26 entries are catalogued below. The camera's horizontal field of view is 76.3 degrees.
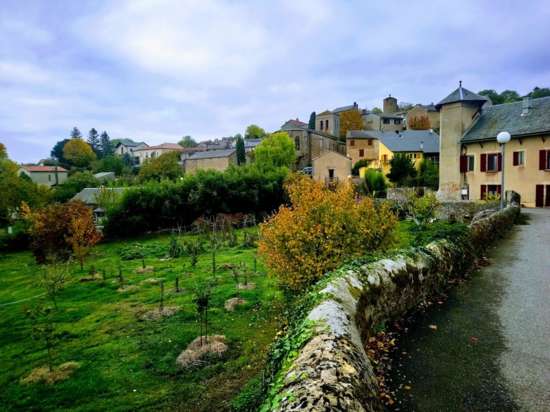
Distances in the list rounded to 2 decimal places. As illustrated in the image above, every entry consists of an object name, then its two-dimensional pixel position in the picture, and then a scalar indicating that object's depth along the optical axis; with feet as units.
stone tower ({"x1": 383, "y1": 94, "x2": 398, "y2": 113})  312.71
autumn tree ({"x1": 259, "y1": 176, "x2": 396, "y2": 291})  27.76
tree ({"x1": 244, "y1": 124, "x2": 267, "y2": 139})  324.39
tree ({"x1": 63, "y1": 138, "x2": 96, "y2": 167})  273.21
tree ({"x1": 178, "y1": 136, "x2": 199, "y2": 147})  428.60
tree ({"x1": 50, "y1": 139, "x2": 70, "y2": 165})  296.79
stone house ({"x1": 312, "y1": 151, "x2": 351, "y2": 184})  153.23
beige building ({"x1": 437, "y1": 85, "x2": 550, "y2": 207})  81.61
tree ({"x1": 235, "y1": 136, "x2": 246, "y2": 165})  193.16
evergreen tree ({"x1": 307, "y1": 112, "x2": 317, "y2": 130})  257.75
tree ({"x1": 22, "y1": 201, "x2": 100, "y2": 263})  59.26
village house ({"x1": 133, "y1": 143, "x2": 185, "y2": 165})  336.78
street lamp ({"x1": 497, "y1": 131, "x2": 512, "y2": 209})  48.60
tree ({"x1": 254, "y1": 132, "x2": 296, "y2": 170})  173.68
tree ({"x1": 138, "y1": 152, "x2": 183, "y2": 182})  177.68
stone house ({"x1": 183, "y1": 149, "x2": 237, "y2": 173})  191.90
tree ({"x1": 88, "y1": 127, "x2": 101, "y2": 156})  409.65
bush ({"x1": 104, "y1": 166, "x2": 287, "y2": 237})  89.35
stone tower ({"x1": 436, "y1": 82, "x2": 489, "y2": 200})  98.10
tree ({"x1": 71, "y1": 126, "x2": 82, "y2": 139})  422.82
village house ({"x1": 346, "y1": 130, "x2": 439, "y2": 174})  154.92
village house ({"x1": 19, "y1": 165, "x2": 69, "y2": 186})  229.86
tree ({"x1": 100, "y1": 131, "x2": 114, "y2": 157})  377.54
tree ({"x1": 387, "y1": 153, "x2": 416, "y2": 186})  128.88
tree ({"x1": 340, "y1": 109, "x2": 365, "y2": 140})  237.57
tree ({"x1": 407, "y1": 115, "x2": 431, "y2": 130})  237.74
